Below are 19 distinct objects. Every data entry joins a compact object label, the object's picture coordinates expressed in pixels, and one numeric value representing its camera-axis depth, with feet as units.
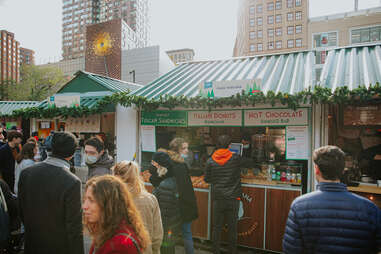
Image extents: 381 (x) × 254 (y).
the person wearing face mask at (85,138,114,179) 11.50
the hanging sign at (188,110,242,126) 15.28
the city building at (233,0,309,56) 164.86
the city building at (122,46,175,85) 111.45
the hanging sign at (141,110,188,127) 16.50
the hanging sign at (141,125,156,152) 17.46
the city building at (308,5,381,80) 107.04
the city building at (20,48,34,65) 385.91
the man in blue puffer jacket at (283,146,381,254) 5.66
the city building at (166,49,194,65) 396.37
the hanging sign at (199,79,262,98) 13.21
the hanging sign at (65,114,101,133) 19.66
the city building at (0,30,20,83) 299.58
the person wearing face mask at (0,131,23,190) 14.56
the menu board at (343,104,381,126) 14.07
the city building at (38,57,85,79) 245.04
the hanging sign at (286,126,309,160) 13.60
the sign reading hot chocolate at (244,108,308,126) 13.67
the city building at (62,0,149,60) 281.74
